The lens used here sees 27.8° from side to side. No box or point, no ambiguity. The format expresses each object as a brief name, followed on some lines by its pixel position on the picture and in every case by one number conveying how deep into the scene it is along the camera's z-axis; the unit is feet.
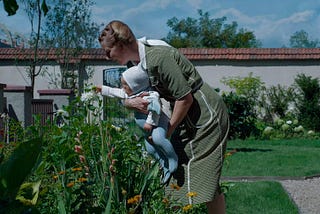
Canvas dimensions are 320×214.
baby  11.47
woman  11.22
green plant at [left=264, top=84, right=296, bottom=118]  69.51
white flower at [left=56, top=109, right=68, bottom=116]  16.28
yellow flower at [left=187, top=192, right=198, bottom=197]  11.49
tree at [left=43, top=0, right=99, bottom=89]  70.49
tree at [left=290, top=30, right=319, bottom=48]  231.09
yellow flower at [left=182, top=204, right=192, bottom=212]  11.54
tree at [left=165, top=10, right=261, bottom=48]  154.40
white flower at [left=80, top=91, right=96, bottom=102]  14.05
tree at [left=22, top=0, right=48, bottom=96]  69.66
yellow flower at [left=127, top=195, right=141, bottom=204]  11.12
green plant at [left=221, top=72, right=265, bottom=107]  69.46
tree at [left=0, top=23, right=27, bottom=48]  88.69
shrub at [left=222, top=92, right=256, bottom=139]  47.01
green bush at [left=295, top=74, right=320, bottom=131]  67.15
